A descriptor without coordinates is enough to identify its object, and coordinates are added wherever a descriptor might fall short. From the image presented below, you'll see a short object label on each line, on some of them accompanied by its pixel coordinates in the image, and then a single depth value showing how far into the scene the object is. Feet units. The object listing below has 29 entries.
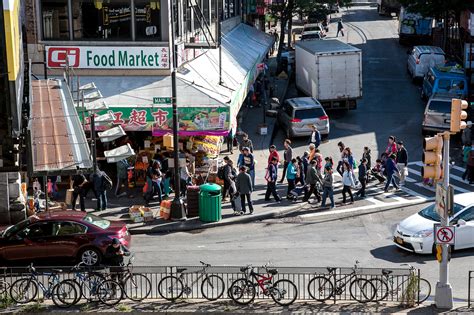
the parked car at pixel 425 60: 163.63
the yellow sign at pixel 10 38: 60.44
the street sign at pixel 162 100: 95.70
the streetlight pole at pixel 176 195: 87.78
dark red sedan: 71.41
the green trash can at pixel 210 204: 87.30
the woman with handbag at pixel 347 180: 91.99
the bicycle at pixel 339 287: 60.90
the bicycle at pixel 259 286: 60.85
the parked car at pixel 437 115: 121.39
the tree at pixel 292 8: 192.24
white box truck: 135.85
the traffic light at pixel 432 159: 58.39
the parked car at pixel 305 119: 122.62
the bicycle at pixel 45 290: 61.21
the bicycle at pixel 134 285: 61.82
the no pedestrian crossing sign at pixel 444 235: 60.95
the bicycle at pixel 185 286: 61.67
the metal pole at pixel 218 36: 110.73
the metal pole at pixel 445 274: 60.80
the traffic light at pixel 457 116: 59.52
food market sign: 103.24
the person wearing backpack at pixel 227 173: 93.40
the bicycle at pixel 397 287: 60.80
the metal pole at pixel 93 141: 72.86
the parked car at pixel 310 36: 215.72
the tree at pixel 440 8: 169.17
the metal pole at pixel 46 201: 83.56
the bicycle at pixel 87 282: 61.26
